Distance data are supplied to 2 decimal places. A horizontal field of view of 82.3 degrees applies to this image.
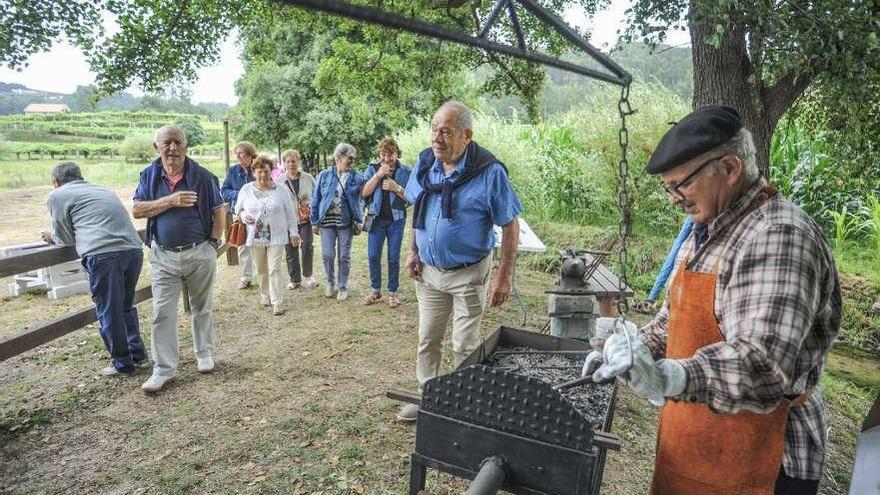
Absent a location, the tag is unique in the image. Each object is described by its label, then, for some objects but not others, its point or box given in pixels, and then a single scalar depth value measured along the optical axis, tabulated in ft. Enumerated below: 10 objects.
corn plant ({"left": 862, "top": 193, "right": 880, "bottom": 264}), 22.60
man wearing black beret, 3.96
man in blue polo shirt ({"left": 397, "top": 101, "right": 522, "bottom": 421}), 10.27
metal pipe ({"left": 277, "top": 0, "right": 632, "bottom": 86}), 4.22
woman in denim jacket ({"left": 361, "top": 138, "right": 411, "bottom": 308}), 19.80
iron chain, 6.77
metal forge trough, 5.19
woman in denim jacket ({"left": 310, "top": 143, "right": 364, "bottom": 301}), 20.42
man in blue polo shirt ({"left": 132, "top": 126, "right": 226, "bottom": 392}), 12.81
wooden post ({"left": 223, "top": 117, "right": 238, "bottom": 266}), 24.98
